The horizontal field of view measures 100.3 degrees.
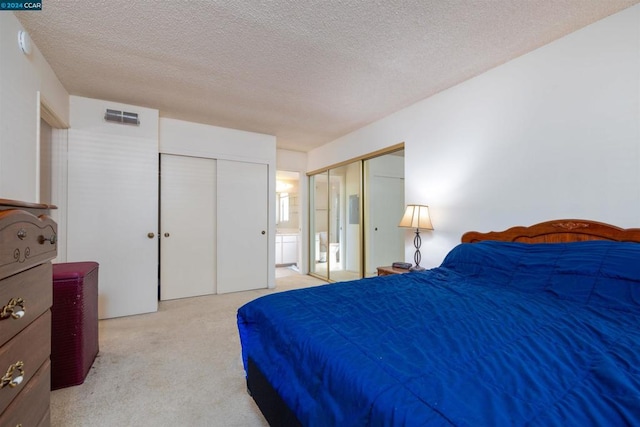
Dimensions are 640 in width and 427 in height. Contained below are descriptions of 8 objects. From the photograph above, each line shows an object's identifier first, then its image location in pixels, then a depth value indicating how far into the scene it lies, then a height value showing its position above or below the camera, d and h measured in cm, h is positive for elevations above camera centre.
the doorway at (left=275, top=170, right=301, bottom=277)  602 -25
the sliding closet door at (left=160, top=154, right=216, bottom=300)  361 -18
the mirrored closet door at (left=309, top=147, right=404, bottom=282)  404 -2
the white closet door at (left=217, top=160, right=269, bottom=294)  394 -19
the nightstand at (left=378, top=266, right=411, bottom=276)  277 -60
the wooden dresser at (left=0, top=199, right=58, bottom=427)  79 -35
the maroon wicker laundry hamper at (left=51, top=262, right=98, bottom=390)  174 -77
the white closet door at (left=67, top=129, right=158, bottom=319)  292 -2
